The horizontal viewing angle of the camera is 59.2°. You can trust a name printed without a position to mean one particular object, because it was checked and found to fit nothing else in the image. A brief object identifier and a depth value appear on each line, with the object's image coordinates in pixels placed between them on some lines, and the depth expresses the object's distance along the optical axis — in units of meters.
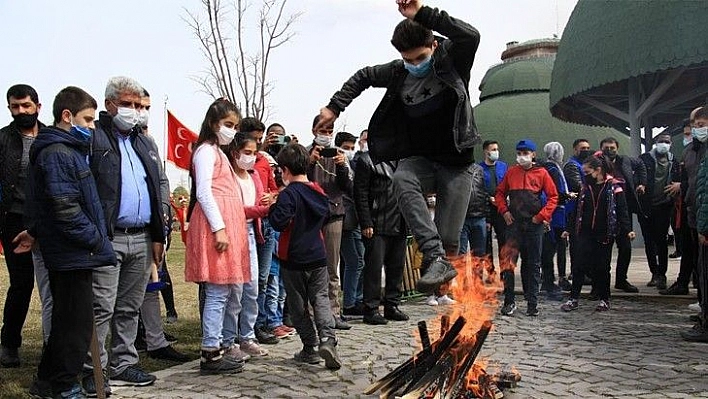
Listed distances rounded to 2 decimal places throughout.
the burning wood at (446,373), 4.06
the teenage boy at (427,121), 3.96
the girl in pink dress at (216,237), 5.14
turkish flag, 10.54
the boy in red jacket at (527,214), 7.93
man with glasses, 4.57
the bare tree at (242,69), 21.02
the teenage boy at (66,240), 4.02
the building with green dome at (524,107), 32.47
